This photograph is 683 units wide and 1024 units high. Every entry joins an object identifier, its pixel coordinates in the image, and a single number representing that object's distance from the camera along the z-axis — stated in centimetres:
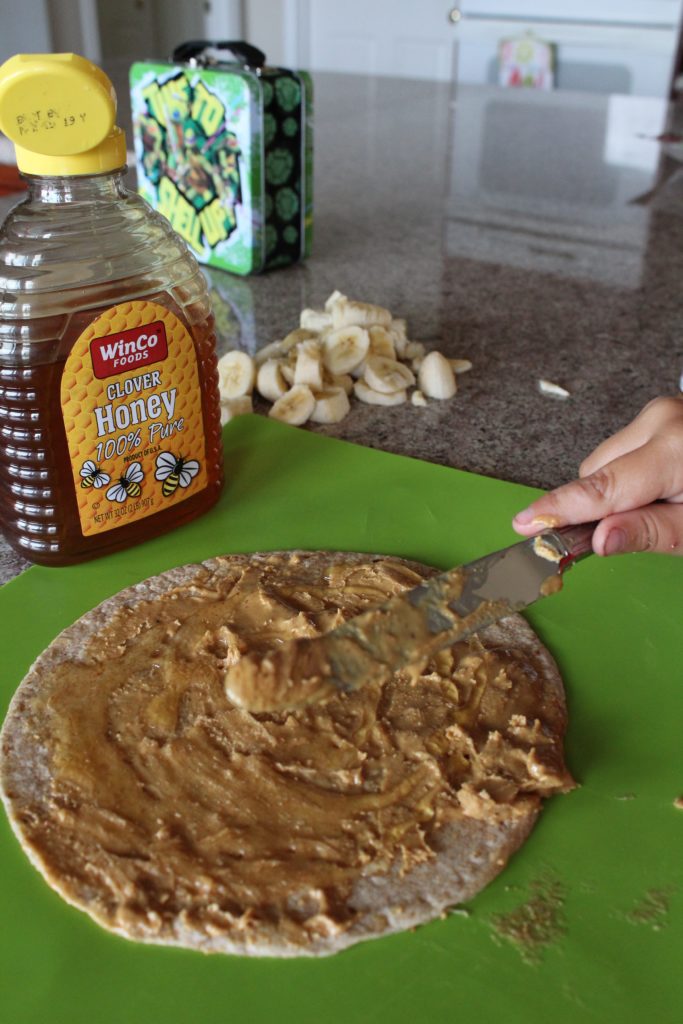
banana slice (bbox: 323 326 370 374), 127
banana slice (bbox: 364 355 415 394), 125
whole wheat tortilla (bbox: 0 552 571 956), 59
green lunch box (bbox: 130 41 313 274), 143
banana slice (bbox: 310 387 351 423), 120
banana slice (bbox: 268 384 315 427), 119
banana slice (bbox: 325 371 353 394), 126
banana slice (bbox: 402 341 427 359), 133
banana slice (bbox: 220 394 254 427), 120
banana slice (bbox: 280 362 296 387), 124
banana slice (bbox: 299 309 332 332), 134
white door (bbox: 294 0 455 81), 513
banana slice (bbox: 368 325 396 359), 130
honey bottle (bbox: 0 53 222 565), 73
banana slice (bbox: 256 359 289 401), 122
